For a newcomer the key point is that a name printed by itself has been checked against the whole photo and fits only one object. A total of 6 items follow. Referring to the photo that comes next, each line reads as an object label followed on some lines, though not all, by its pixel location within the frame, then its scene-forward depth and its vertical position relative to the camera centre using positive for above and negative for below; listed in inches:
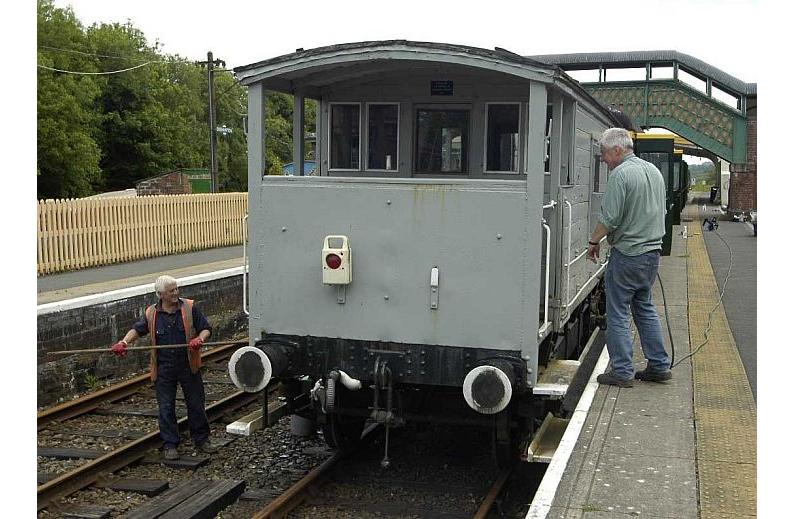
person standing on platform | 271.3 -12.4
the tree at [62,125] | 1488.7 +118.0
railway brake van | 252.4 -17.7
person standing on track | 310.5 -54.2
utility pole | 1252.3 +99.9
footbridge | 1181.1 +138.3
